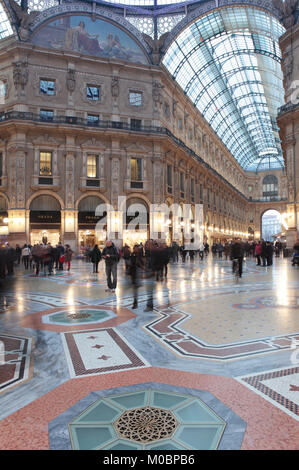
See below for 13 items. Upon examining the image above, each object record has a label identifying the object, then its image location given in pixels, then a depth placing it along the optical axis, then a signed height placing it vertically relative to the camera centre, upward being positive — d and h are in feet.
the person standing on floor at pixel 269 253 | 61.30 -2.14
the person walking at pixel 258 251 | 63.62 -1.71
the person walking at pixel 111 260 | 30.09 -1.51
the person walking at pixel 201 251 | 93.40 -2.27
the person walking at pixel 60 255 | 58.75 -1.96
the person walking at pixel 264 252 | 61.11 -1.81
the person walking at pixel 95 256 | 52.70 -1.97
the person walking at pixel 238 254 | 40.05 -1.42
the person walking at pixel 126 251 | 43.04 -0.98
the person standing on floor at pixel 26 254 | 63.74 -1.79
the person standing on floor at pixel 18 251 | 77.20 -1.46
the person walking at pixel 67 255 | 58.68 -1.94
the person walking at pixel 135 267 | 23.70 -2.01
